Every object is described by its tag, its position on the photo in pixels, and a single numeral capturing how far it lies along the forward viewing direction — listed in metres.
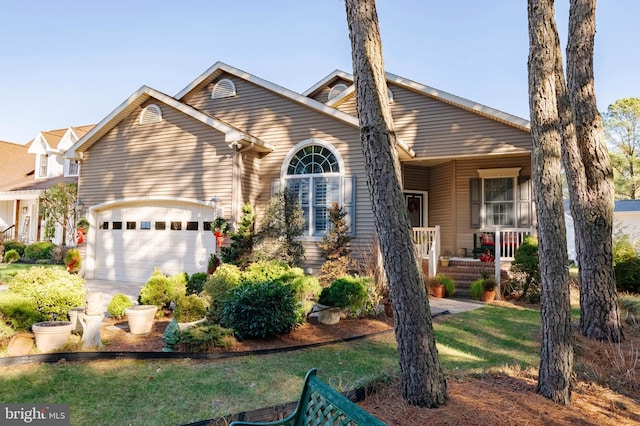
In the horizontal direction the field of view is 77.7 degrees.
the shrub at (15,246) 18.28
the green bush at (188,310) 6.45
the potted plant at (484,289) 10.02
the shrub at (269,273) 7.39
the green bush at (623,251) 9.98
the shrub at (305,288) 7.28
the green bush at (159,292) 7.26
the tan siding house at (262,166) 11.36
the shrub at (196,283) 8.21
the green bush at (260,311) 6.00
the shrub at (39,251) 17.22
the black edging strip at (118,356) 4.79
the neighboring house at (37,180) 20.70
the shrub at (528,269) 9.75
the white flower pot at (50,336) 5.16
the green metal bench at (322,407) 2.06
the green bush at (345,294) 7.37
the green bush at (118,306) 6.99
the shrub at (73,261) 12.76
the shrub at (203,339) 5.40
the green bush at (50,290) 5.90
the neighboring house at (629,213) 21.02
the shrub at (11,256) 17.08
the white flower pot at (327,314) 7.22
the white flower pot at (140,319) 6.13
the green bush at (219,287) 6.79
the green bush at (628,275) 9.74
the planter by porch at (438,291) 10.55
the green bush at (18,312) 5.58
